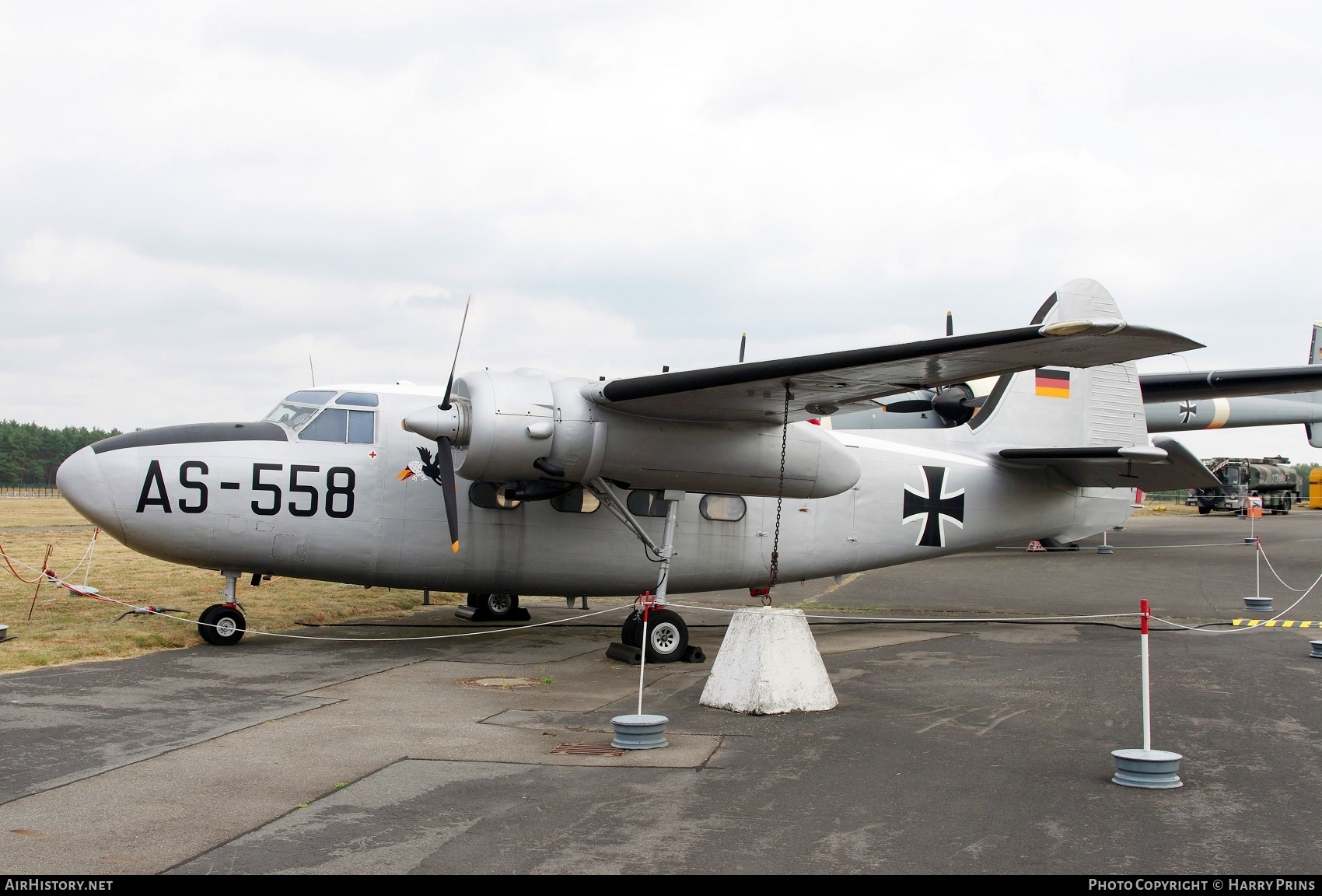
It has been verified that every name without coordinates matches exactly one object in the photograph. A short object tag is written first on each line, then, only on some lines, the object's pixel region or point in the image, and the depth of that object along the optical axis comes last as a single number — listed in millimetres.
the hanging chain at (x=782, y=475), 10672
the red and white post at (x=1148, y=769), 6273
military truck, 58781
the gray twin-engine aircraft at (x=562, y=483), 11008
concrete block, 8789
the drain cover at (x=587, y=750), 7285
